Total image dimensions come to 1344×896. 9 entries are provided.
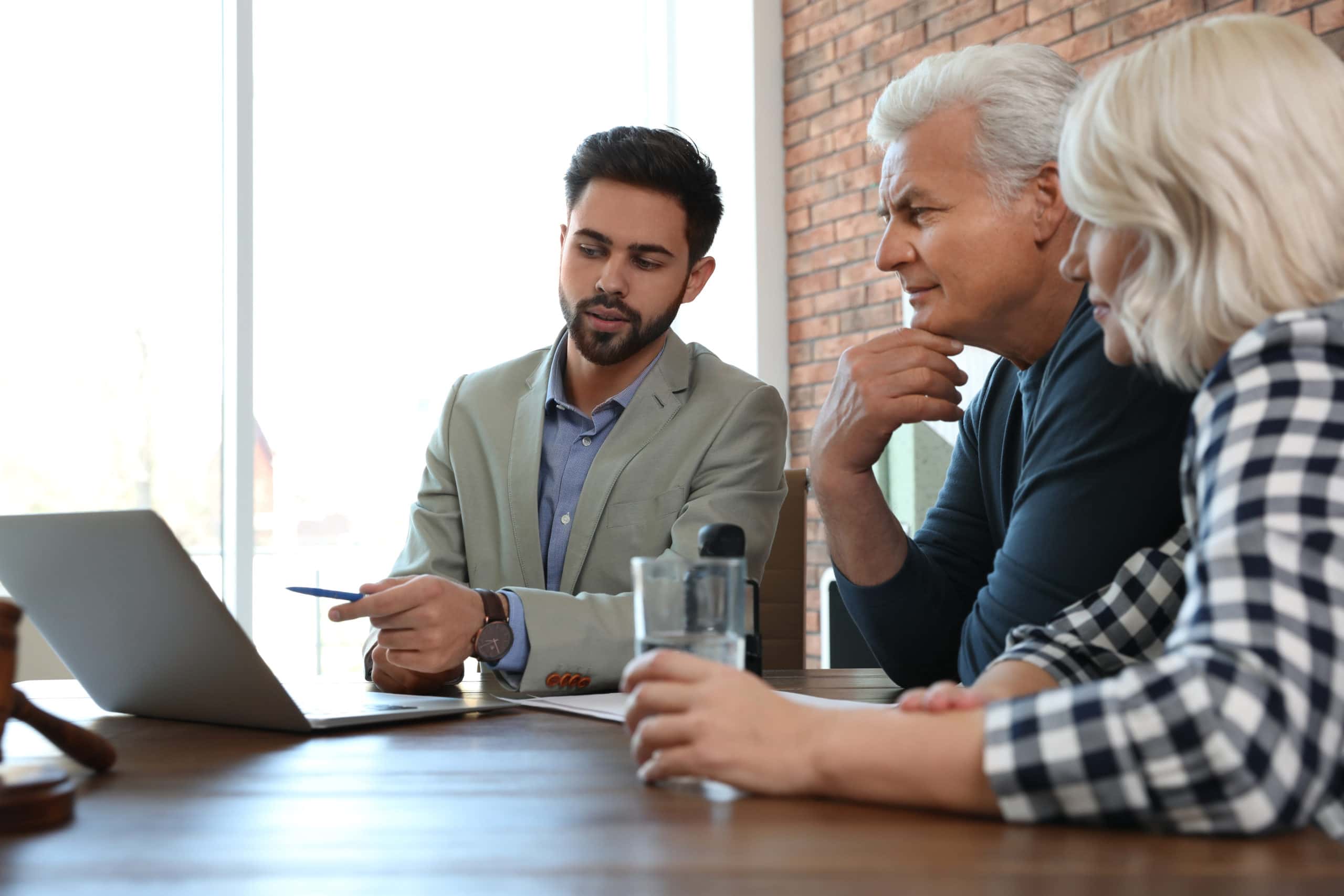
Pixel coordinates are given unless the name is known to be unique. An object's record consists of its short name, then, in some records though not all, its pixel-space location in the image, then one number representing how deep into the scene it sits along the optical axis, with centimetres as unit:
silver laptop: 106
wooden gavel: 87
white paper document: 122
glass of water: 91
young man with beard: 188
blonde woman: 70
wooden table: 63
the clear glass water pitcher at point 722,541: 112
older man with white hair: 151
